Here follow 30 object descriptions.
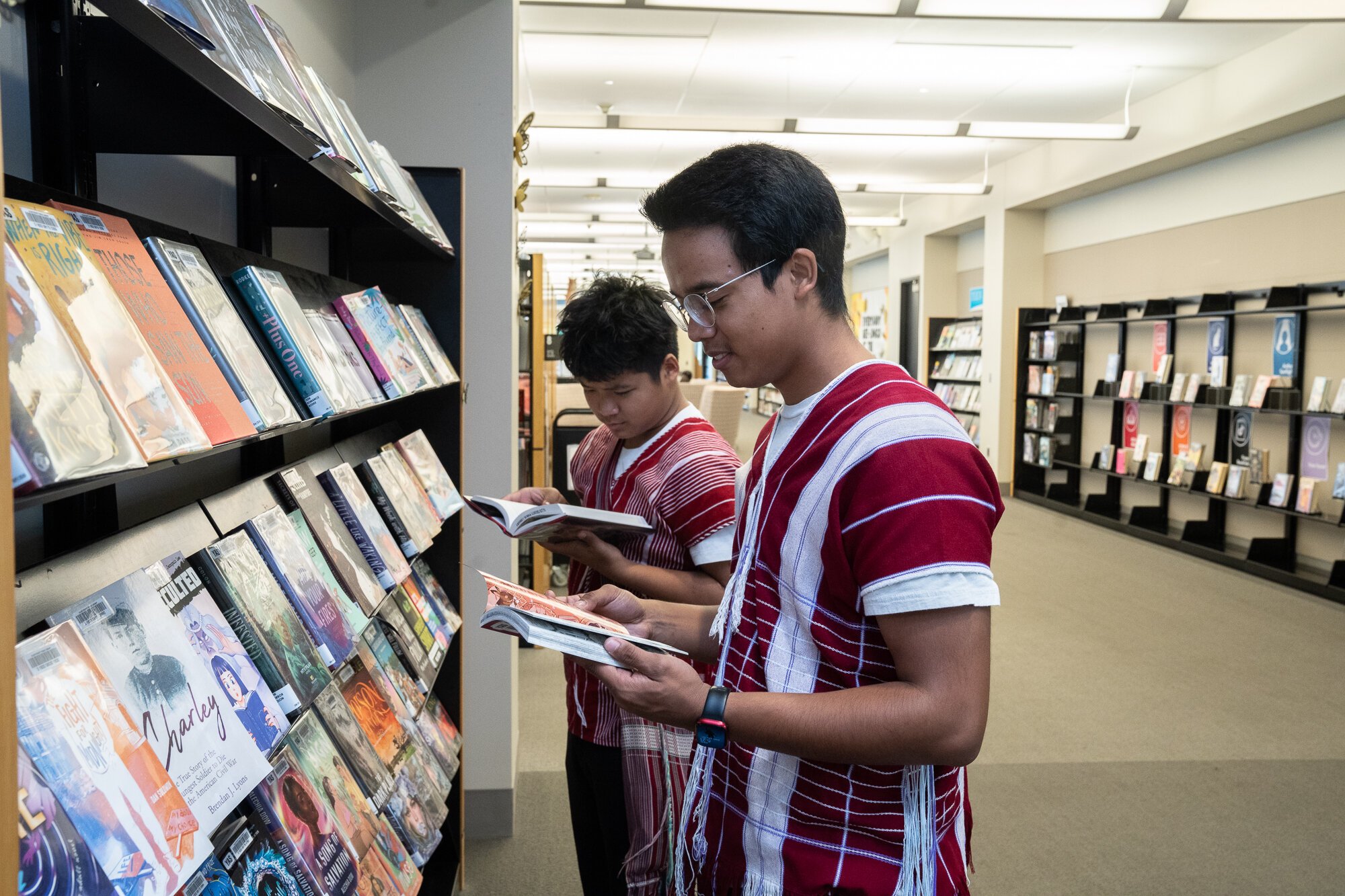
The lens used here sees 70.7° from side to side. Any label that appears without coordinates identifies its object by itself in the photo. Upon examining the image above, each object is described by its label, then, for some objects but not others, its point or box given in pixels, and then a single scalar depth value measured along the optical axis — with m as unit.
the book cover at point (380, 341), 1.77
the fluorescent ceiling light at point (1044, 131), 6.41
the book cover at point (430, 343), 2.21
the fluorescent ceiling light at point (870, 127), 6.04
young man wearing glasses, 0.98
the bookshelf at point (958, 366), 11.04
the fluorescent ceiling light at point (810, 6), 4.44
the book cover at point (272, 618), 1.12
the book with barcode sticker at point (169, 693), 0.85
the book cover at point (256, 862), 1.09
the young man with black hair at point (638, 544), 1.71
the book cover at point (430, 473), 2.16
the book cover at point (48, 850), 0.67
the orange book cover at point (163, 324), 0.94
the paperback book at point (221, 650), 1.00
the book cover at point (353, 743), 1.53
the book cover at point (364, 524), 1.64
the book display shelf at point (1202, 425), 6.04
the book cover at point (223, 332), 1.09
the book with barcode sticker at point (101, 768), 0.73
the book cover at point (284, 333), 1.31
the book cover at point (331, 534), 1.48
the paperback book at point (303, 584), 1.27
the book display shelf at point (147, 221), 0.94
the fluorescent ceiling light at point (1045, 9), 4.55
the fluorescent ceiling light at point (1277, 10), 4.22
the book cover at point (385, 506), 1.84
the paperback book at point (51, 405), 0.68
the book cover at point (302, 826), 1.20
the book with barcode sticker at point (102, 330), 0.80
